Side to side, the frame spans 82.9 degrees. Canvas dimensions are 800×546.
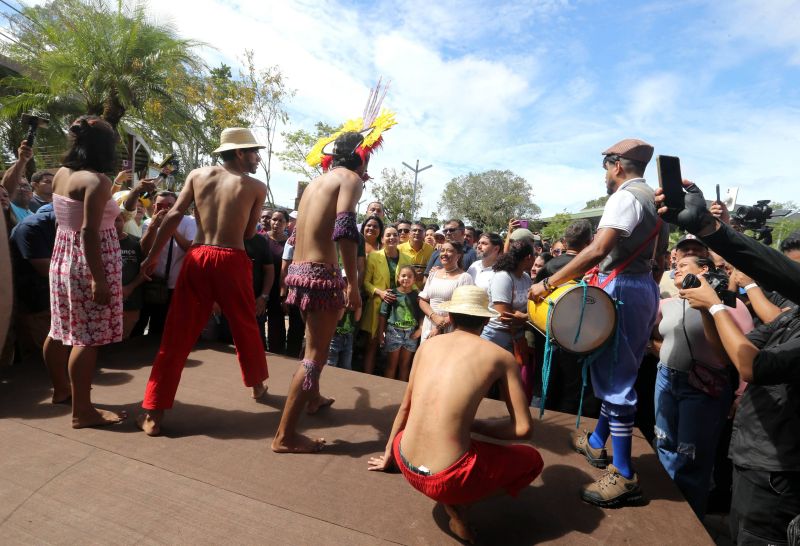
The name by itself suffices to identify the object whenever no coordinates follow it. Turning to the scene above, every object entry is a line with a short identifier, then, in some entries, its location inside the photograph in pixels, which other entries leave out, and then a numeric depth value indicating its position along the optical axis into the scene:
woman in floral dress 2.66
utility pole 32.84
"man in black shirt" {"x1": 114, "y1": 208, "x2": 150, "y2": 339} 4.26
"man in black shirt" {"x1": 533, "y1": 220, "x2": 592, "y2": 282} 4.28
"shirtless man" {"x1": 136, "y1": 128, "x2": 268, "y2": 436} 2.78
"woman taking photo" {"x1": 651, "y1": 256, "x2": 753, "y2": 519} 2.91
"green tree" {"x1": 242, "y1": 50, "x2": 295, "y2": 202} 21.02
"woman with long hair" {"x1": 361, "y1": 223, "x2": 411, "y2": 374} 5.02
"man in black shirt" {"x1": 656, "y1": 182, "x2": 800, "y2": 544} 1.66
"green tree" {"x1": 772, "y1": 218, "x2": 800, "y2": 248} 17.88
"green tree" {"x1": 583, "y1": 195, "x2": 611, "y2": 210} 63.06
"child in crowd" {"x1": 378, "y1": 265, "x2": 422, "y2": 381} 4.99
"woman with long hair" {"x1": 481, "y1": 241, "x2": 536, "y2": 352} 4.31
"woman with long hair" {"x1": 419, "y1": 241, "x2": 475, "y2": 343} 4.65
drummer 2.40
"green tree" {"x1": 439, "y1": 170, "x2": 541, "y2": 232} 40.57
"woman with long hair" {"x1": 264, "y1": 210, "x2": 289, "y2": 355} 5.23
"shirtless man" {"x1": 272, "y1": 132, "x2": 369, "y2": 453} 2.60
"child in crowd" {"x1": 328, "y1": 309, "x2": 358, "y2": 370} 4.74
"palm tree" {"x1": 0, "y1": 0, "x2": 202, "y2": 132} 13.93
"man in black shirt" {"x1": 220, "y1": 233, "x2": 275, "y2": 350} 4.81
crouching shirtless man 1.97
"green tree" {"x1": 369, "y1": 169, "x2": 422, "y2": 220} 33.34
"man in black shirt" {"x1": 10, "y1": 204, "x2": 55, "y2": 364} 3.68
